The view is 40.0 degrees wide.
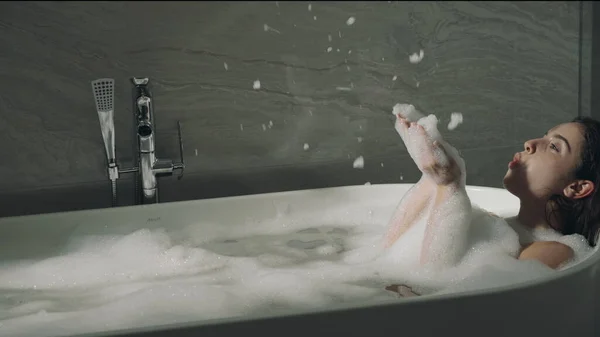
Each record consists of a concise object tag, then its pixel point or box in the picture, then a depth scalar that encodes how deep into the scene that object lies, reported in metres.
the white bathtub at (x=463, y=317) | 1.19
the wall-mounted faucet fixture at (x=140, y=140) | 2.02
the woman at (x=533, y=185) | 1.63
